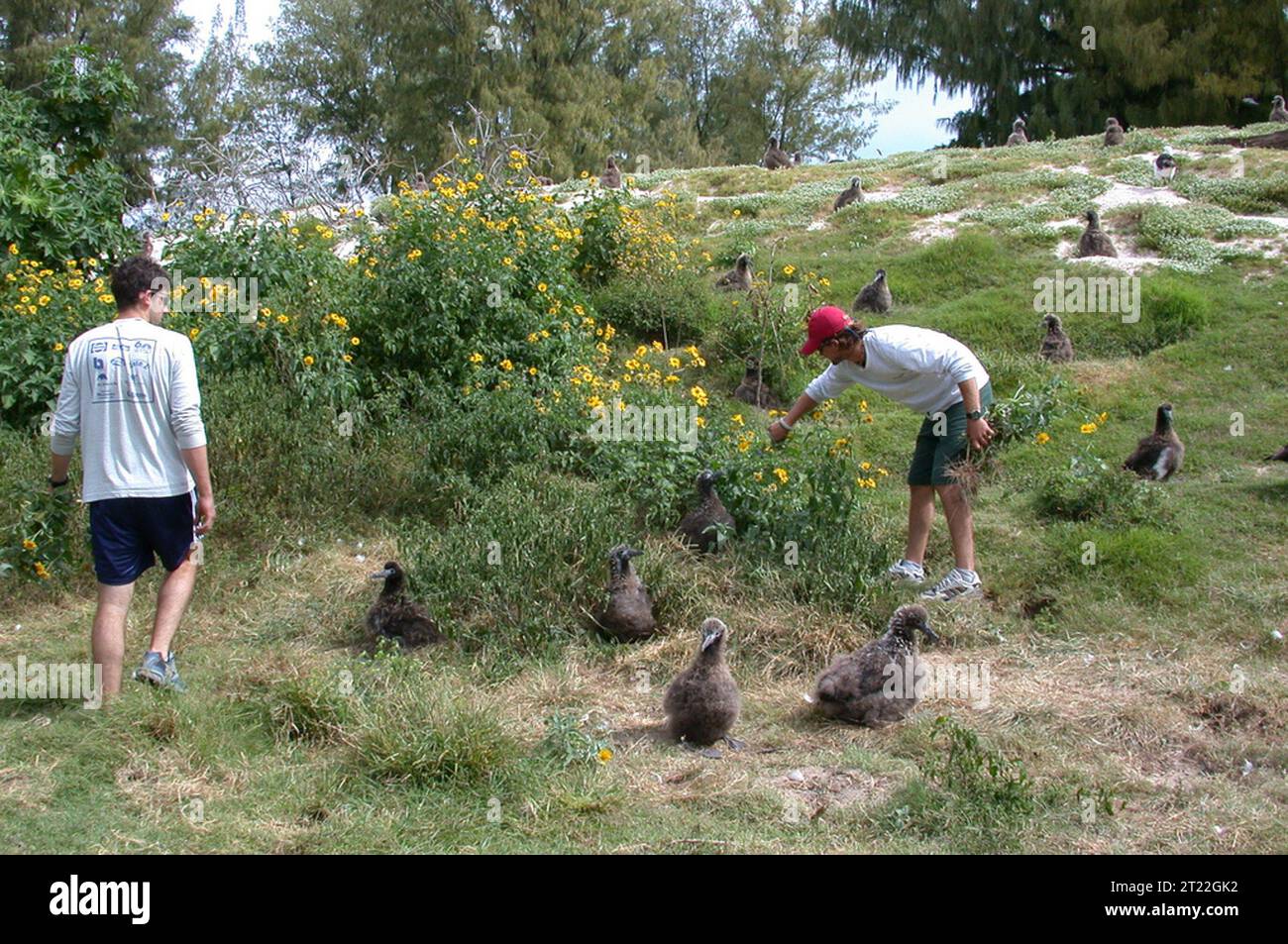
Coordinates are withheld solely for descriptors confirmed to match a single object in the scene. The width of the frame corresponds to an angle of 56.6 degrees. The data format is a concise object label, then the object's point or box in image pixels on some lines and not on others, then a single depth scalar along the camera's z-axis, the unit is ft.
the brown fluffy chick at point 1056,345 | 37.45
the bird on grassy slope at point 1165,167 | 50.24
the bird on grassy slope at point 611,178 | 61.04
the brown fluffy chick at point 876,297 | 41.57
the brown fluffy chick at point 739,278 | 43.83
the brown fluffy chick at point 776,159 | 71.36
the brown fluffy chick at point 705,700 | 19.90
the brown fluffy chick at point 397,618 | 24.07
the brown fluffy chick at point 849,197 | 51.57
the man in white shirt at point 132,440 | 19.52
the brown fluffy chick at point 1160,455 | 30.91
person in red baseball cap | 25.20
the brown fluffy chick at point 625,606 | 24.39
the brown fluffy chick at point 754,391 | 37.68
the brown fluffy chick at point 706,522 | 26.76
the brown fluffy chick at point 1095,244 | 43.09
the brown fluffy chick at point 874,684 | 20.65
